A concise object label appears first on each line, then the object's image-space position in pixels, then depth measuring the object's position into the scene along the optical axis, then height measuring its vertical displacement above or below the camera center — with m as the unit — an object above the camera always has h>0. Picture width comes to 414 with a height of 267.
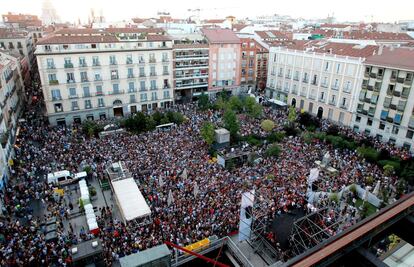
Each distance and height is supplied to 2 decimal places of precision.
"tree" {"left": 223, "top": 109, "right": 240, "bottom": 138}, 42.19 -13.68
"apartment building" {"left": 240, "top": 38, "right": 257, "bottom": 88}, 67.81 -8.58
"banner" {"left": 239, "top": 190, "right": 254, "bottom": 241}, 22.31 -14.10
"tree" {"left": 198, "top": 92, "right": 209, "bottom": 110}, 56.25 -14.41
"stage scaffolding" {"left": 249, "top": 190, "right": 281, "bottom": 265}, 22.71 -16.24
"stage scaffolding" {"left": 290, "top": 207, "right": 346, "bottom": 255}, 22.19 -15.88
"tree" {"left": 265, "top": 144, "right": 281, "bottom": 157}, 37.06 -15.26
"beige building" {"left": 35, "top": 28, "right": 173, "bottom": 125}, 47.62 -8.00
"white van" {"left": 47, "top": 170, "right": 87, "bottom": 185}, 31.42 -15.90
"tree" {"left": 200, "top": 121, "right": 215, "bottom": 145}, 39.47 -14.02
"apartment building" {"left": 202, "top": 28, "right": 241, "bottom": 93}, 63.50 -7.29
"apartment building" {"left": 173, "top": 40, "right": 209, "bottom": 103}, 60.31 -9.09
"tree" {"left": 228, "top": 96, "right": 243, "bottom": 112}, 55.62 -14.36
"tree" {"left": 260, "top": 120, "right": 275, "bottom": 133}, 44.56 -14.60
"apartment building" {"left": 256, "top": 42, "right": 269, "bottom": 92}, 70.50 -9.71
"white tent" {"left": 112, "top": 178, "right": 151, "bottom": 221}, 25.12 -15.08
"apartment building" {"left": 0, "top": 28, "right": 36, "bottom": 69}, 68.81 -4.09
